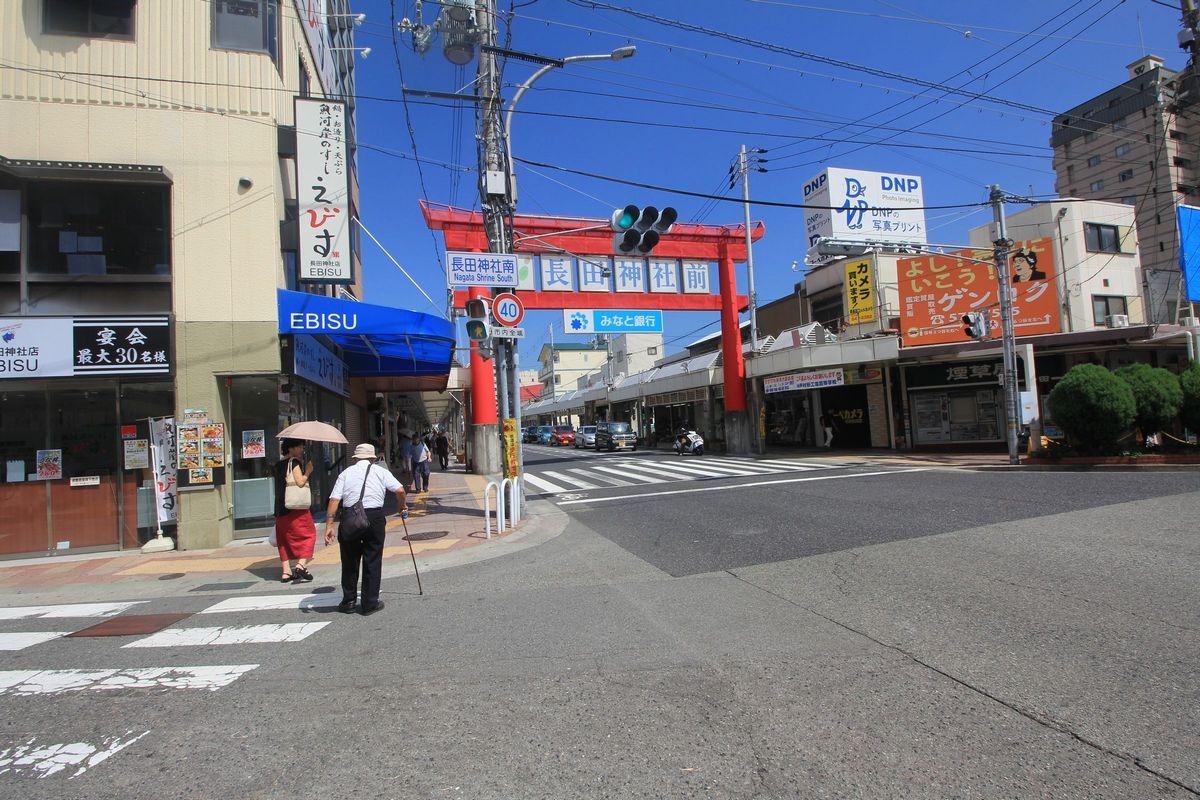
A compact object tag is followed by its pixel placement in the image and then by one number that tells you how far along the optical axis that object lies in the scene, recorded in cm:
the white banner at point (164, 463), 1046
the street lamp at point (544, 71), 1139
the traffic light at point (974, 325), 2039
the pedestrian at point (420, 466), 1792
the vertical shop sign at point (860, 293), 2798
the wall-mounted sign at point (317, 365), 1142
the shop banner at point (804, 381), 2627
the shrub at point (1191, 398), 1622
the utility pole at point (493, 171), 1223
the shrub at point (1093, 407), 1625
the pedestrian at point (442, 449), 2836
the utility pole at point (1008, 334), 1923
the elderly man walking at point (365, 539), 630
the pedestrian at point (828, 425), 3041
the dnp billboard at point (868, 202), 2916
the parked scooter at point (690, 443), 3105
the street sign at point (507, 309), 1207
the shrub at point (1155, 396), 1620
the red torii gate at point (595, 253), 2481
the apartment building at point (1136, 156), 5522
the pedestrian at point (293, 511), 804
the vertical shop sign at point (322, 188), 1152
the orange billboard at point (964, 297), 2391
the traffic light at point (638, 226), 1134
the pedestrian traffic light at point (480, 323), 1171
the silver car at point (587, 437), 4378
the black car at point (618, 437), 3819
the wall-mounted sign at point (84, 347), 966
